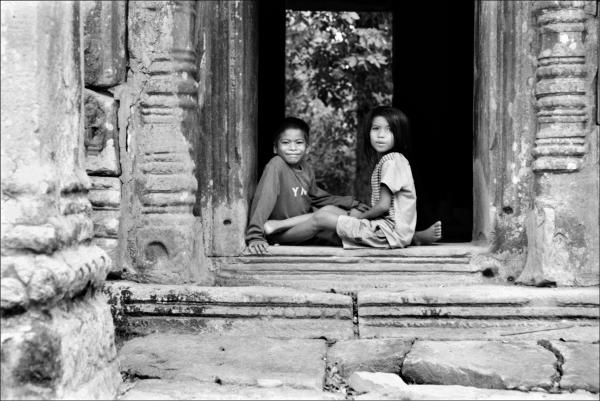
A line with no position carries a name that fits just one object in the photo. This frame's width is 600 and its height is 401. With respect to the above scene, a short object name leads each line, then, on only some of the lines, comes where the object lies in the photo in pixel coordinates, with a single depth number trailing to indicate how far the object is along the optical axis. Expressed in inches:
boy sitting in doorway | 203.4
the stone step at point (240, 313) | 178.1
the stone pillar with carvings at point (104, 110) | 185.9
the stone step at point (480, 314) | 174.2
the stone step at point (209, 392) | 143.9
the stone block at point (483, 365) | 154.4
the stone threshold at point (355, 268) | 192.9
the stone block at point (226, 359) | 155.6
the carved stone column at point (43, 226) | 125.6
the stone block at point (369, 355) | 163.8
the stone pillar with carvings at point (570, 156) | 182.5
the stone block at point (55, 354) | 124.5
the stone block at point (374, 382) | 150.7
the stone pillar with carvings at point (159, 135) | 187.6
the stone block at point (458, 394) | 144.9
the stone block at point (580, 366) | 153.4
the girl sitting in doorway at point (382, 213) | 205.0
